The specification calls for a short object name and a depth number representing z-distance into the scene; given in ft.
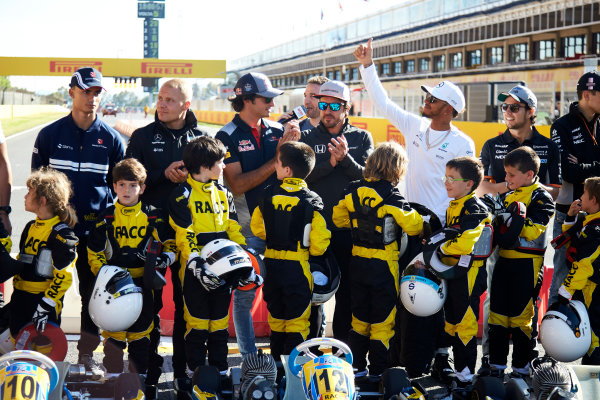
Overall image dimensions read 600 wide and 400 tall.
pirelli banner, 204.33
